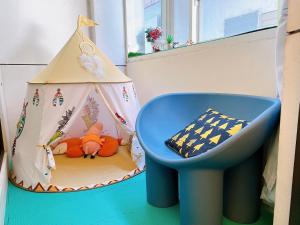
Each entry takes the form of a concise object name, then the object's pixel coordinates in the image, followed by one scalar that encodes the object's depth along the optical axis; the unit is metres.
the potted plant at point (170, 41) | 2.21
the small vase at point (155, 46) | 2.33
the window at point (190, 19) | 1.63
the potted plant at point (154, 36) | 2.37
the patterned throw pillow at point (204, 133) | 1.09
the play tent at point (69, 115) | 1.62
